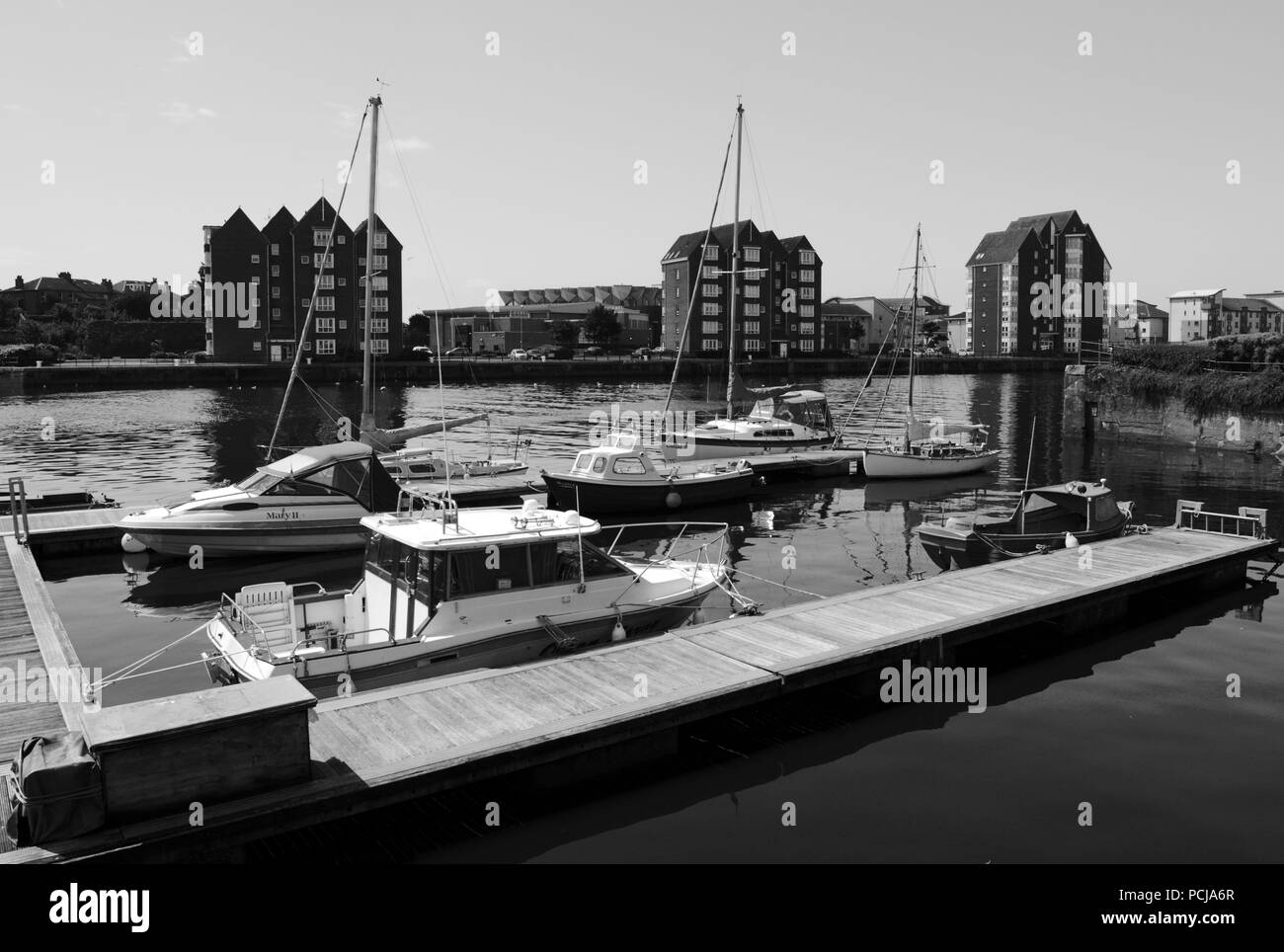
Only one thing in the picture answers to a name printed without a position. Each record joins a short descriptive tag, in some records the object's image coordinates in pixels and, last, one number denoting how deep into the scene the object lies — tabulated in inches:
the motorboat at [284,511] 994.1
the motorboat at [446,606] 571.5
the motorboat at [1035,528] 948.6
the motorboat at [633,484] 1306.6
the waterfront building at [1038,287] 6663.4
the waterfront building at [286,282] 4630.9
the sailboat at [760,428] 1811.0
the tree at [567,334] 5974.4
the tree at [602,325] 6235.2
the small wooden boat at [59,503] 1210.0
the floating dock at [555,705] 374.9
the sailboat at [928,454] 1670.8
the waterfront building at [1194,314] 6904.5
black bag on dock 348.2
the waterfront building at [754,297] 5885.8
